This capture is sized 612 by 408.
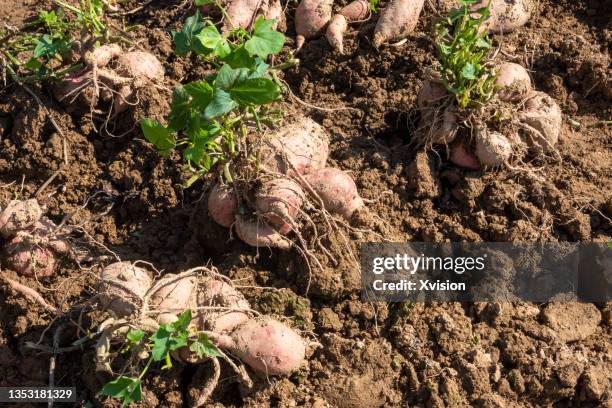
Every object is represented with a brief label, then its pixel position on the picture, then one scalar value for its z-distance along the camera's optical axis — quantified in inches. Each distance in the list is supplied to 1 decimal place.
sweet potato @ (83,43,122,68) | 115.5
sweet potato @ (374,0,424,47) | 125.7
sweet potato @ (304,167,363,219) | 104.5
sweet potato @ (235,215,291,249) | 102.2
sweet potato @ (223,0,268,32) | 128.4
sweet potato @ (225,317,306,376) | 94.3
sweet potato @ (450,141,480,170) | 113.5
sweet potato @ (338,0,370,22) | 130.6
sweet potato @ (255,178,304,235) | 101.2
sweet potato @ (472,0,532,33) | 128.6
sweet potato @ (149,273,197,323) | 94.9
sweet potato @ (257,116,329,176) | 103.7
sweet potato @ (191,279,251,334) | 96.0
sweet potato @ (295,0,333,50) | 129.2
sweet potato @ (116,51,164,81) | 119.6
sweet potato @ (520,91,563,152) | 114.6
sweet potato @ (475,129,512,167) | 110.5
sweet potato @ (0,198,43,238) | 105.7
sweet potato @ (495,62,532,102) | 115.0
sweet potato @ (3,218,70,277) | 105.9
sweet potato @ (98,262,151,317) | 95.6
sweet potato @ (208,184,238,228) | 103.5
